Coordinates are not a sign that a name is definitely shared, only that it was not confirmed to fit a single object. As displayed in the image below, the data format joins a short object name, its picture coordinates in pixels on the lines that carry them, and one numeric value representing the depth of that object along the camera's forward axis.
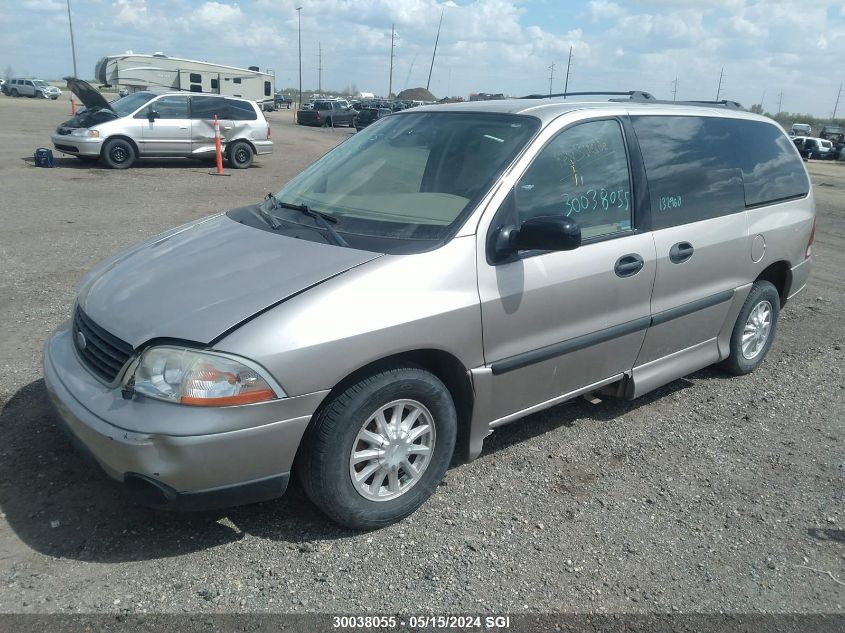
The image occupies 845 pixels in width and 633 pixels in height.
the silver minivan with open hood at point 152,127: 15.30
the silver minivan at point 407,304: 2.66
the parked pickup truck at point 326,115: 40.94
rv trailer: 31.52
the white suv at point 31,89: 57.94
